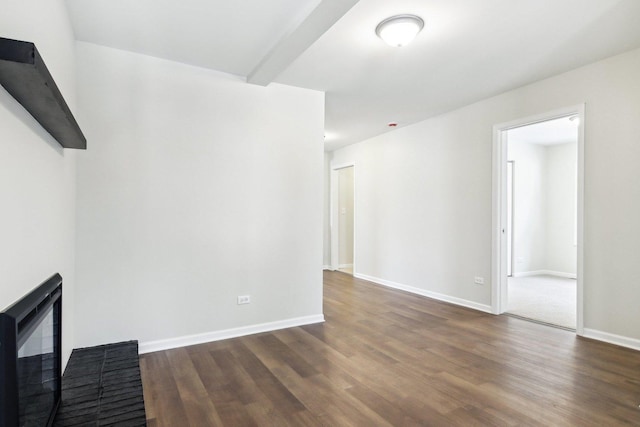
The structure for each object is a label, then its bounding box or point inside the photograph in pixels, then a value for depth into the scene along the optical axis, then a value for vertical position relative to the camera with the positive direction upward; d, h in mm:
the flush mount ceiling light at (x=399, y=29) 2523 +1354
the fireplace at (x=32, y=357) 1104 -586
